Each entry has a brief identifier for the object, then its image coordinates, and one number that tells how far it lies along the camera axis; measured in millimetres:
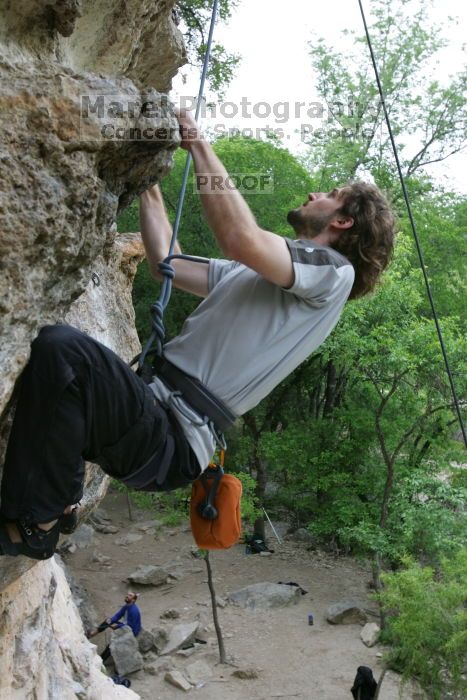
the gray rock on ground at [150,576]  15352
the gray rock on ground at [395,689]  10812
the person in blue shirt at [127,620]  12227
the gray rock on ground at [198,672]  11685
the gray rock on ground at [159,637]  12430
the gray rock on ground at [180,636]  12477
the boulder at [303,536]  18391
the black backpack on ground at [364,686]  10508
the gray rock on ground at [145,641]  12242
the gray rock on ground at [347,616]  13914
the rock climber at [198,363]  2295
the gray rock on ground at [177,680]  11305
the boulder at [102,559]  16594
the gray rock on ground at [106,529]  18516
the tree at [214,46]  10801
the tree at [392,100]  19656
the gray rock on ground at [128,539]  17859
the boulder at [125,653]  11320
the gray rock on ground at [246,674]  11992
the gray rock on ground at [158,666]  11716
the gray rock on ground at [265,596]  14648
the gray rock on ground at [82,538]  17438
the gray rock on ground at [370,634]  12867
